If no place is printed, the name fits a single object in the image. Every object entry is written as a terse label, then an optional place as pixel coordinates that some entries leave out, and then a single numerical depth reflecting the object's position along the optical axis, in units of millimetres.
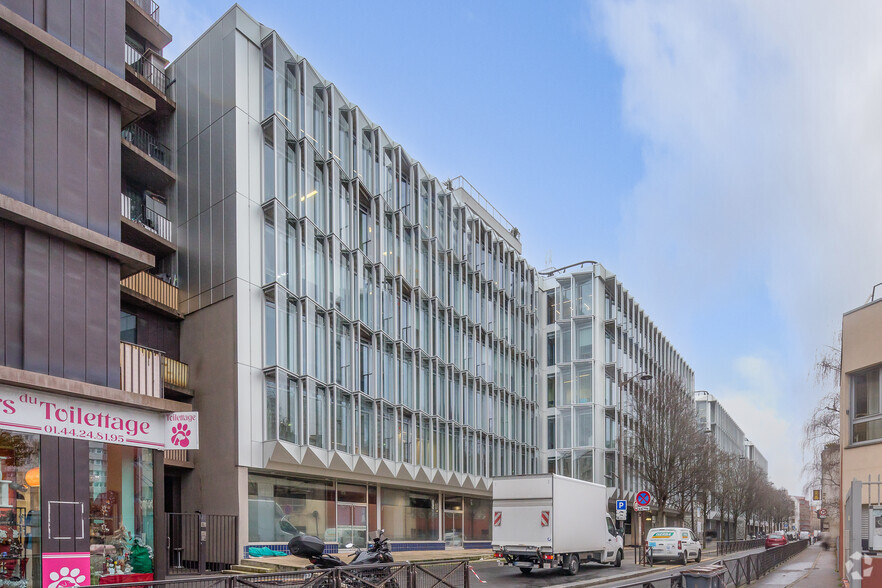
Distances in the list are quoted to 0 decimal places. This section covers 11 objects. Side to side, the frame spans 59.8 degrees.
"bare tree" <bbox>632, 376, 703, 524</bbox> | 43719
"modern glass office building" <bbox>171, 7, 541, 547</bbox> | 25484
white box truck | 24578
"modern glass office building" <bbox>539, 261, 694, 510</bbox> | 52219
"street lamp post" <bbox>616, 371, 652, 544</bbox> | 37250
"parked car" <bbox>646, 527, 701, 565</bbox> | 33562
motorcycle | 12695
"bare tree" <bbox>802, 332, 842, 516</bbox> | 33344
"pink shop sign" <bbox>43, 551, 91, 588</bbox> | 12586
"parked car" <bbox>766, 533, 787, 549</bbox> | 58603
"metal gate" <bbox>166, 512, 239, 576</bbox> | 22656
